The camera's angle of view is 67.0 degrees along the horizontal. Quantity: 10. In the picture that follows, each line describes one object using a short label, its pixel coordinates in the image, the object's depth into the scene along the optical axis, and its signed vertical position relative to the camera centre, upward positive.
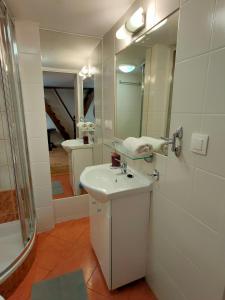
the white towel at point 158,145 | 1.11 -0.21
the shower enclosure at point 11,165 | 1.42 -0.52
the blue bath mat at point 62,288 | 1.31 -1.39
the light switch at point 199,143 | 0.81 -0.14
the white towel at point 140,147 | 1.15 -0.24
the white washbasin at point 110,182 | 1.15 -0.53
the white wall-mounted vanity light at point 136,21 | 1.17 +0.64
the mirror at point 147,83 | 1.07 +0.23
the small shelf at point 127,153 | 1.20 -0.31
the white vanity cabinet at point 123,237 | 1.21 -0.93
